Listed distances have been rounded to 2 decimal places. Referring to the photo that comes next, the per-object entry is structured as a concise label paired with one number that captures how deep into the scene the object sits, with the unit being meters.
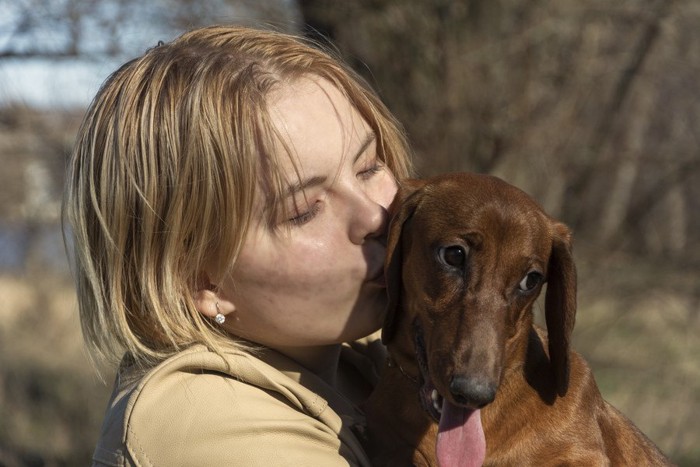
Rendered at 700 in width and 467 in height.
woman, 2.71
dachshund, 2.55
